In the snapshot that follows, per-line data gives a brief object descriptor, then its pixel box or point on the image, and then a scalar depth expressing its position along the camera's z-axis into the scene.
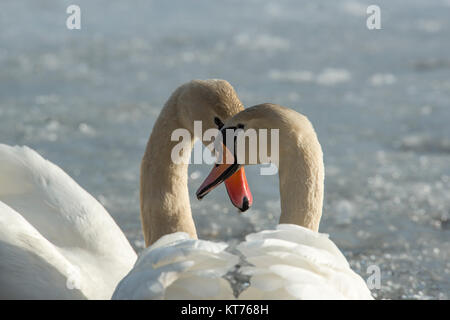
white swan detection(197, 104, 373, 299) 4.31
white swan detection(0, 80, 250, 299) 6.02
